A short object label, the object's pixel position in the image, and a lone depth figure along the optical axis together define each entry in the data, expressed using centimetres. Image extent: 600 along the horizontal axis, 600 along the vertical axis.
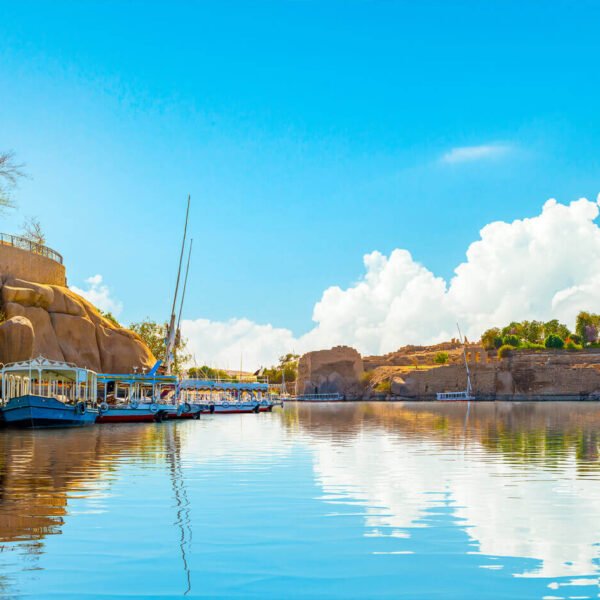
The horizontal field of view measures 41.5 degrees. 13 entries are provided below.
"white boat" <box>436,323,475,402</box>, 17436
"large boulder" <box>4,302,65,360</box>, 6341
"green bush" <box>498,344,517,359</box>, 19300
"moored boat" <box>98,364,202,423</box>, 6119
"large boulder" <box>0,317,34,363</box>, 5734
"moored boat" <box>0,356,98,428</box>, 4816
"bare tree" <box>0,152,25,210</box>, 5519
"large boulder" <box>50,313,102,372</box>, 6912
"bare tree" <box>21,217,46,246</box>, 8812
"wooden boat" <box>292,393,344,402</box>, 19762
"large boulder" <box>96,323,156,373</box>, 7475
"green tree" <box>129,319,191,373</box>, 12150
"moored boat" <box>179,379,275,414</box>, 9231
